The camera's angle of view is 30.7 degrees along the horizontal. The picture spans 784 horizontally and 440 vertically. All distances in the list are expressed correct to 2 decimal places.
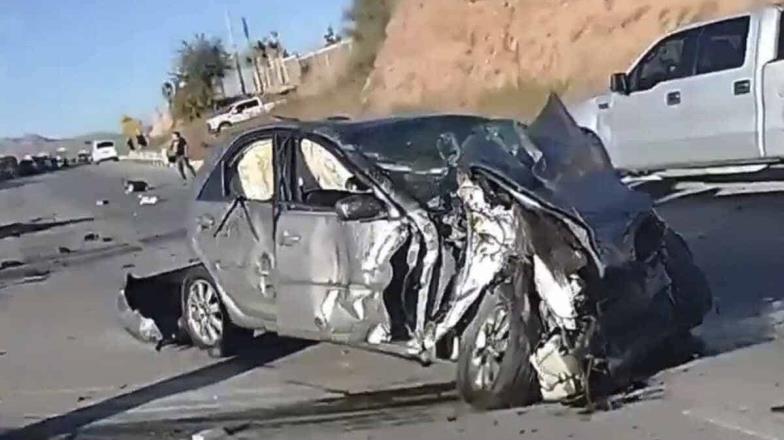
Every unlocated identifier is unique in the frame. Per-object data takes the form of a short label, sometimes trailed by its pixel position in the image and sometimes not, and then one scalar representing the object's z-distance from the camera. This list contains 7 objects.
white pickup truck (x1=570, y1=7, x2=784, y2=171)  15.06
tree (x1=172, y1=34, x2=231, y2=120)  99.44
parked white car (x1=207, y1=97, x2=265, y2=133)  71.81
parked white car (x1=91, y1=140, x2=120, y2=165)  92.88
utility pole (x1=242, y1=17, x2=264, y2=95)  95.13
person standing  45.18
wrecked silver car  8.05
